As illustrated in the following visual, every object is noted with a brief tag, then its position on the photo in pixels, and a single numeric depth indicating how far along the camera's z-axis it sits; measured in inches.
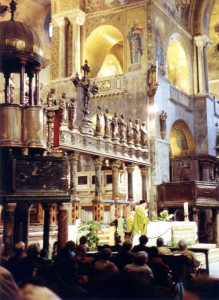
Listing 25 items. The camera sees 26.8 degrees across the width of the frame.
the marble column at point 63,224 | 349.3
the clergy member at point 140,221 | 527.5
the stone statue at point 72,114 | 625.6
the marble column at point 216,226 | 713.6
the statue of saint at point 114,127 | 721.0
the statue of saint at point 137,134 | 783.7
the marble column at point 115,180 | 694.5
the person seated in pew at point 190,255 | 322.7
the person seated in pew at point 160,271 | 256.5
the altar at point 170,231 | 601.6
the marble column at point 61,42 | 888.9
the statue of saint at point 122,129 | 738.2
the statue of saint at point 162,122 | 848.5
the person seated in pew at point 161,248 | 316.8
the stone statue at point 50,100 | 590.6
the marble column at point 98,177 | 657.2
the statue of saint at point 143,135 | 807.7
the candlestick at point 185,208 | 655.1
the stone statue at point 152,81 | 828.0
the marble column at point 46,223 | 331.0
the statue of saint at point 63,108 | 610.4
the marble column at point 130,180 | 746.7
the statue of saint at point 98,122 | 679.7
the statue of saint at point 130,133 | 761.0
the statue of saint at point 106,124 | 703.7
